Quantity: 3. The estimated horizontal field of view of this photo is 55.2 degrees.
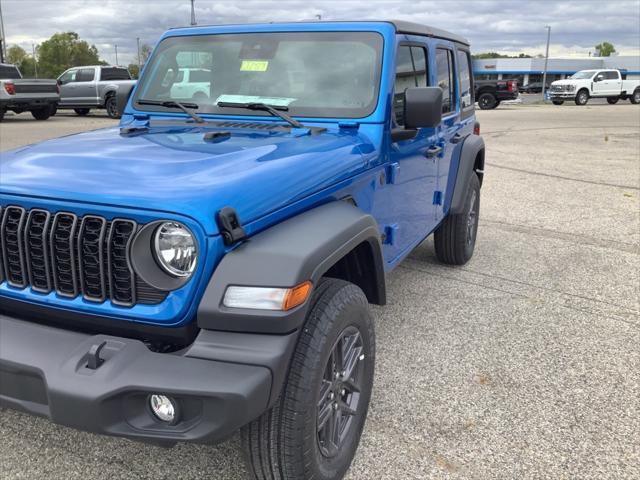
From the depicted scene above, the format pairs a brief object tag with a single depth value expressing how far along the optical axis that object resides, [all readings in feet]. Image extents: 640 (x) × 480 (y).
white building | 250.37
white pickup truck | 109.50
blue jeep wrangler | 6.14
